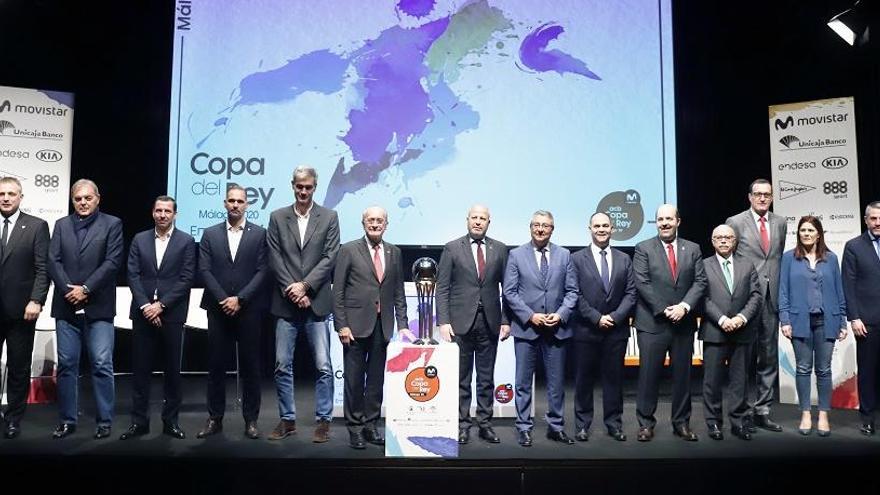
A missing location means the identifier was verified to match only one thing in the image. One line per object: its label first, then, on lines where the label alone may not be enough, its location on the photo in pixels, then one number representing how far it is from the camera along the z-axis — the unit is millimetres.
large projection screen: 5996
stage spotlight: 5684
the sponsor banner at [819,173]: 5891
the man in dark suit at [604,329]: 4336
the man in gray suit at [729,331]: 4359
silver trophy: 4152
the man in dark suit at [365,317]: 4145
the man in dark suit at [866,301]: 4504
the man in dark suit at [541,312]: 4254
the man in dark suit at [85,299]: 4156
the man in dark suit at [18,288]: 4152
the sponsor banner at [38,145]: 5883
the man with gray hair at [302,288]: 4180
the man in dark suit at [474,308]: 4301
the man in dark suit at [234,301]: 4180
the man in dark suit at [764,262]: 4656
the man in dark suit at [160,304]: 4199
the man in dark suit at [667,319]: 4340
